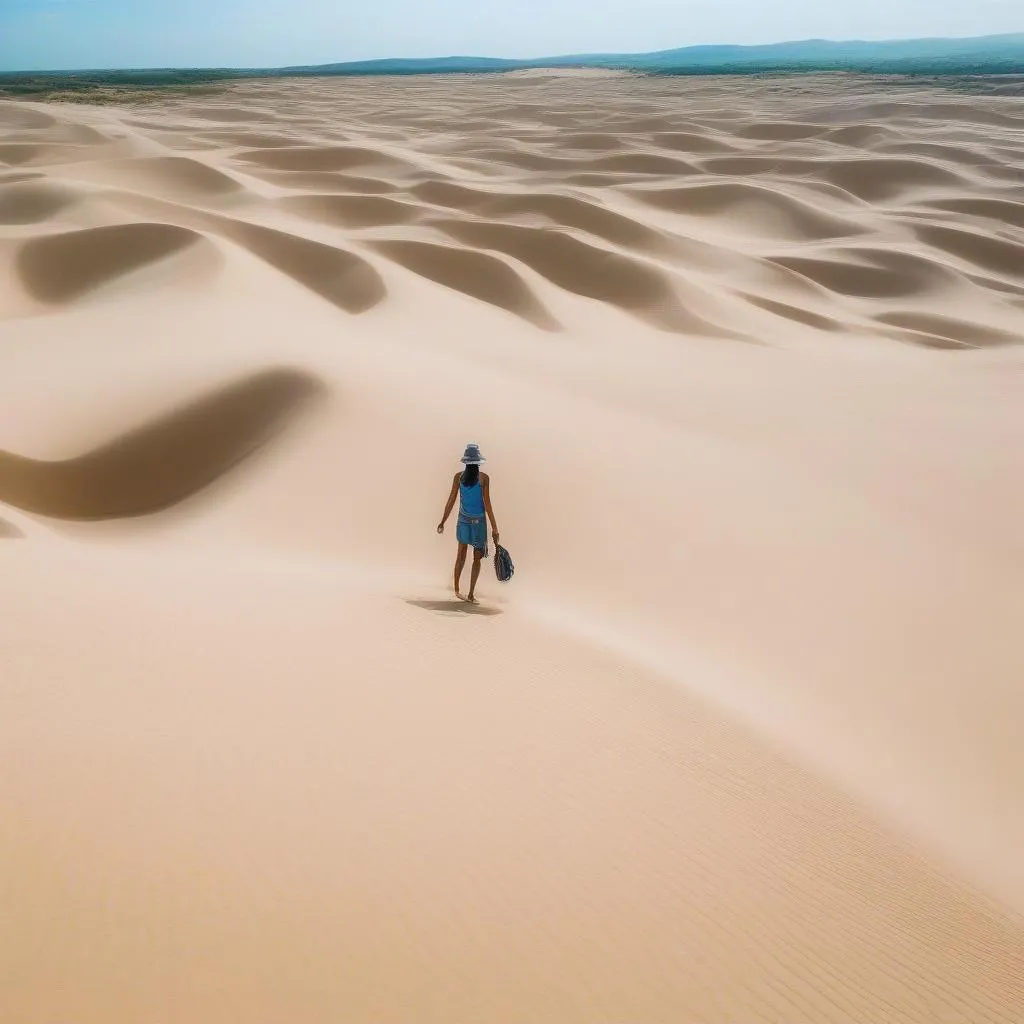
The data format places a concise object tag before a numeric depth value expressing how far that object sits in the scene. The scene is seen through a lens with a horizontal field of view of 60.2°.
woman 6.18
